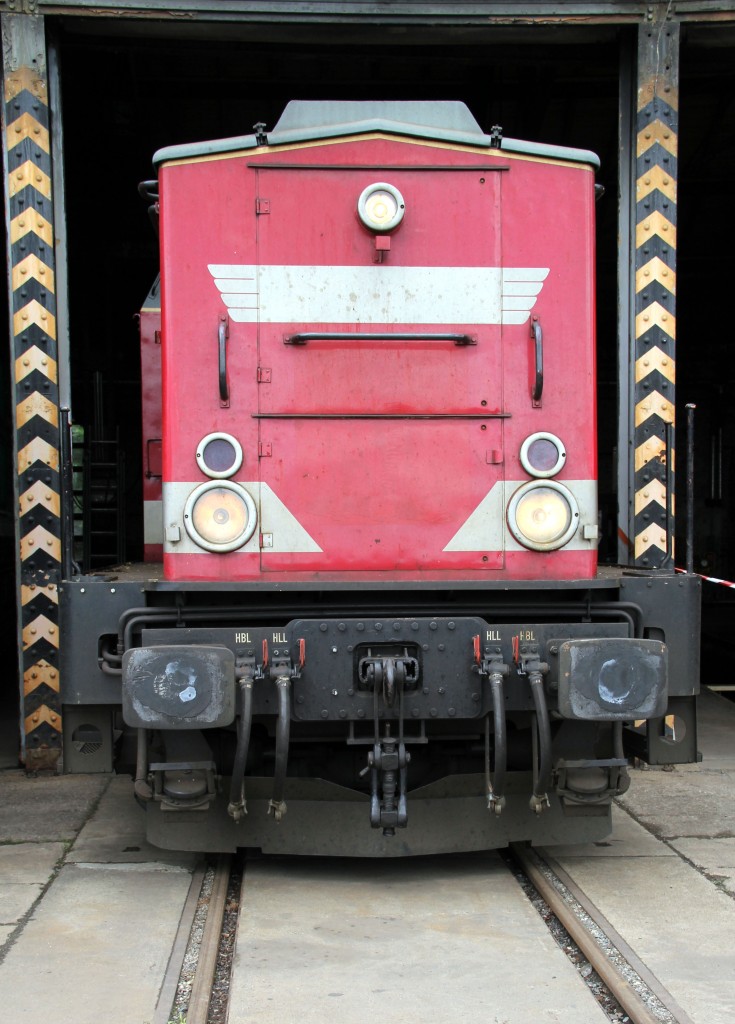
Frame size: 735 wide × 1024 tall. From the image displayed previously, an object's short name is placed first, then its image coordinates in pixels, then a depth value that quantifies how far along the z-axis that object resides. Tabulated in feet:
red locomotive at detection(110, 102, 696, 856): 14.29
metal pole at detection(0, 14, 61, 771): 21.36
